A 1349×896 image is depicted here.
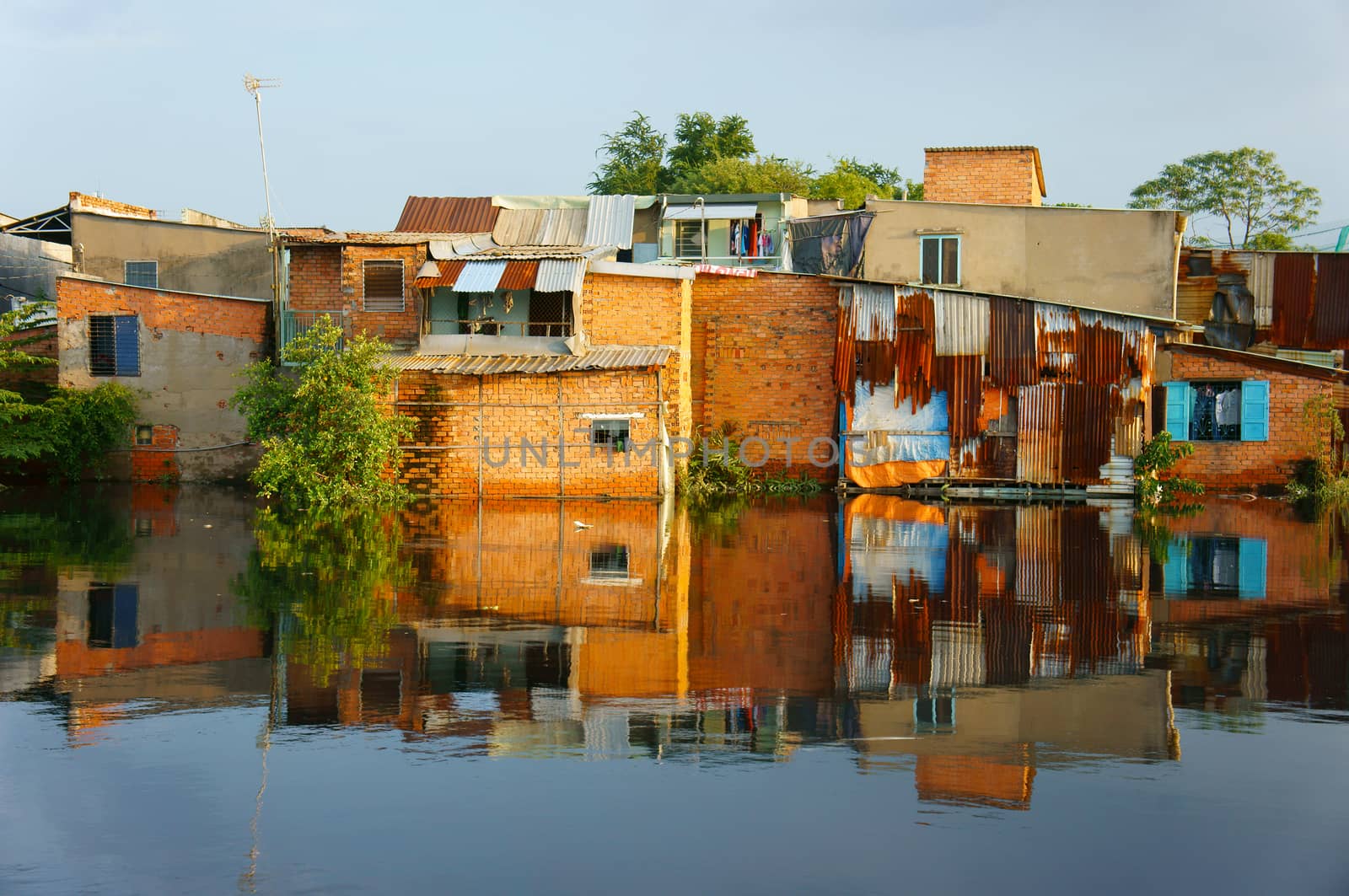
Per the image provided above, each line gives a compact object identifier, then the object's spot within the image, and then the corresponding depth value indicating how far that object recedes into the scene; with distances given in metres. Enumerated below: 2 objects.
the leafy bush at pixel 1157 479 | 22.02
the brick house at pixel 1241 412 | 23.28
